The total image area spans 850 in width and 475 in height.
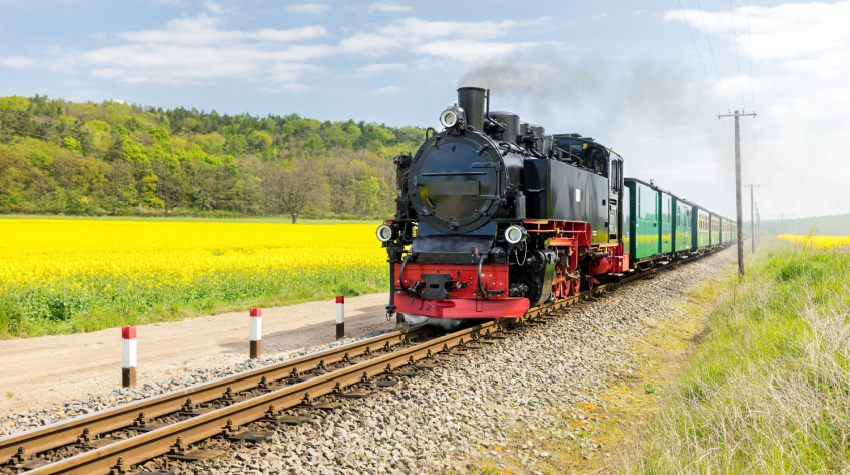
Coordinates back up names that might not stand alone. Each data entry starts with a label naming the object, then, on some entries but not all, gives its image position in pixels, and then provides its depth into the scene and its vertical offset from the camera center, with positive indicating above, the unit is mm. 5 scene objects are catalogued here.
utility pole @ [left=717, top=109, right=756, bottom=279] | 20247 +1270
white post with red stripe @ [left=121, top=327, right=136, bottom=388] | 6652 -1470
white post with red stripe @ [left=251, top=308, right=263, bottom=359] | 8148 -1404
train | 8828 +159
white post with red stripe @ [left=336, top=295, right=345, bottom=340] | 9461 -1423
